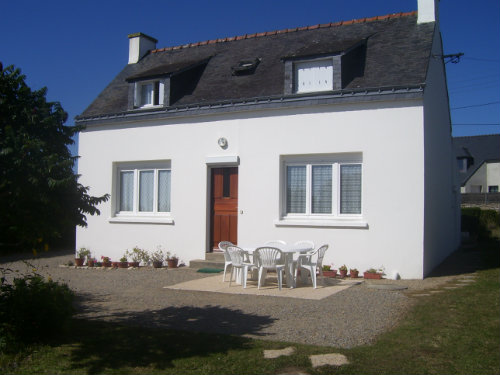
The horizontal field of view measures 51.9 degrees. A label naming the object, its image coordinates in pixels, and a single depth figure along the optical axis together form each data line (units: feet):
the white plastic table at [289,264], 34.06
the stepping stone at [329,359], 17.56
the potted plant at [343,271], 39.45
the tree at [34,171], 18.17
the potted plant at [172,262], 45.65
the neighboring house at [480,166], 152.97
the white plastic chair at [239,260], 34.30
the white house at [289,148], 39.06
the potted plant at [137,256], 47.21
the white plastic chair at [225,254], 35.76
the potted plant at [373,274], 38.55
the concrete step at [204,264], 43.93
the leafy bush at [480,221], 83.71
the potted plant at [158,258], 46.16
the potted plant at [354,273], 39.17
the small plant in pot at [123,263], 47.21
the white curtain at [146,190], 49.37
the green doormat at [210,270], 42.48
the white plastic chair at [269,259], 33.01
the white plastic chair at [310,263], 33.96
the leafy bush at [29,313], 20.31
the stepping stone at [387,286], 33.65
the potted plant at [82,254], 49.49
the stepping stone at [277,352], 18.56
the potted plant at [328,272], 39.55
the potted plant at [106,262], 47.62
